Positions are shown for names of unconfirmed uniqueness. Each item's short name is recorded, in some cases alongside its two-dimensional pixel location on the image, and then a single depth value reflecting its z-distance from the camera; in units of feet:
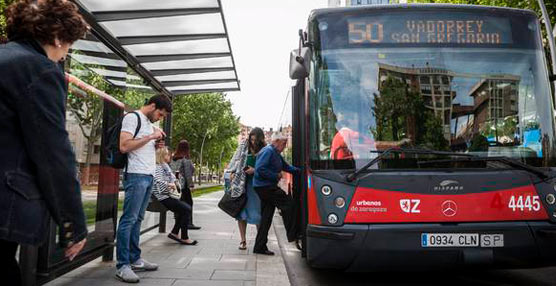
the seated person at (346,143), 15.10
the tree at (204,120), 160.76
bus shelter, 15.70
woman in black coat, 6.01
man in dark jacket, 22.33
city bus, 14.14
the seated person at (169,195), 23.04
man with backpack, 15.76
